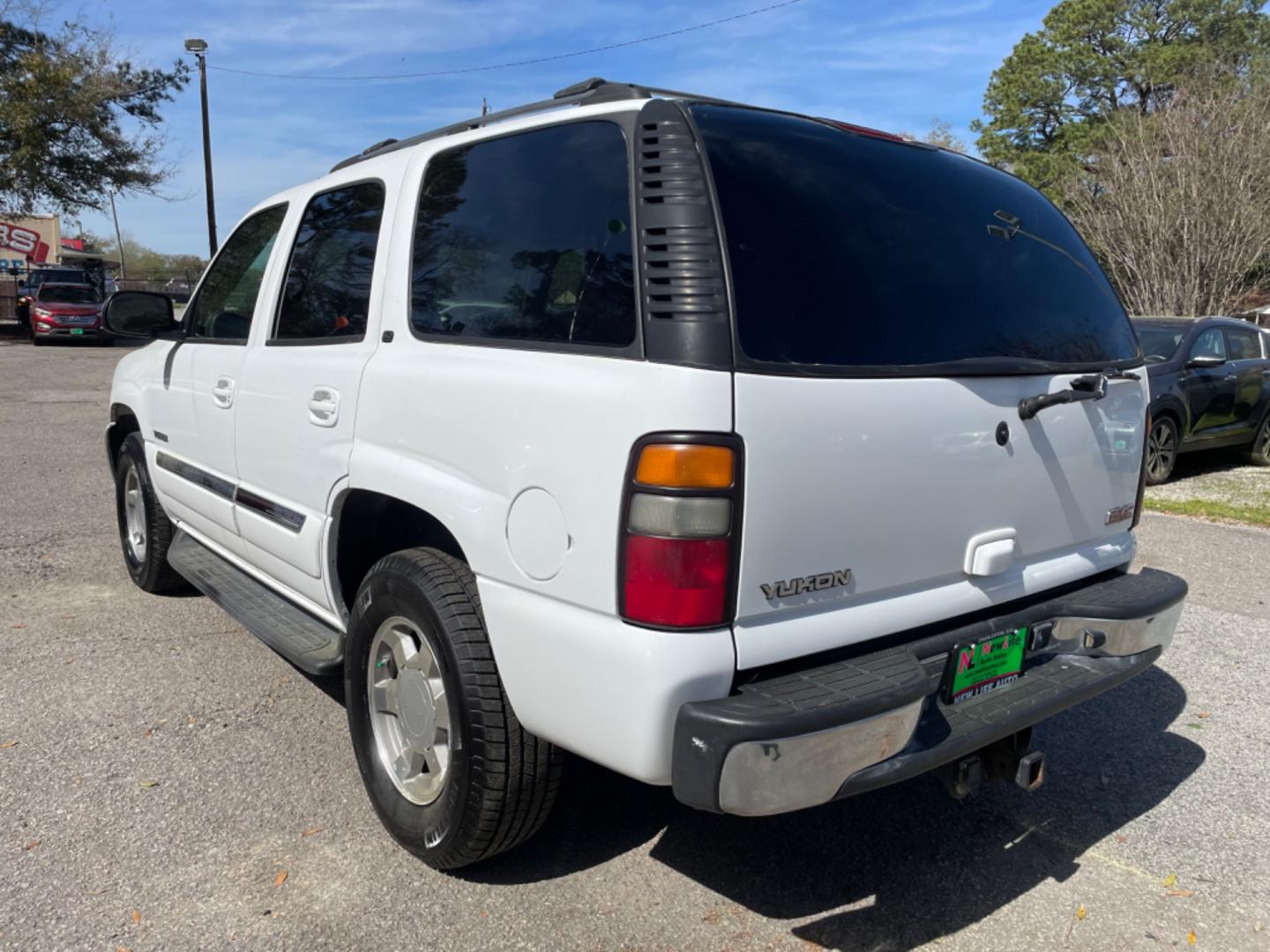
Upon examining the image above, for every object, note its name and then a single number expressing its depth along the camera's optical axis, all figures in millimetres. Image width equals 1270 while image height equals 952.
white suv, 2145
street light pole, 25312
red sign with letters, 30128
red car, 24734
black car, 9695
